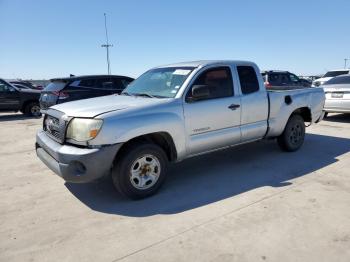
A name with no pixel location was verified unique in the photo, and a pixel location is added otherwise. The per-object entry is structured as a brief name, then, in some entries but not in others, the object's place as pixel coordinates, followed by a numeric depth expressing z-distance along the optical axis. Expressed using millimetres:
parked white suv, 18016
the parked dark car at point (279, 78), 14777
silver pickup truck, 3834
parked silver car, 9516
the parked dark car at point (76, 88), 9891
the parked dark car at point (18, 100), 13580
